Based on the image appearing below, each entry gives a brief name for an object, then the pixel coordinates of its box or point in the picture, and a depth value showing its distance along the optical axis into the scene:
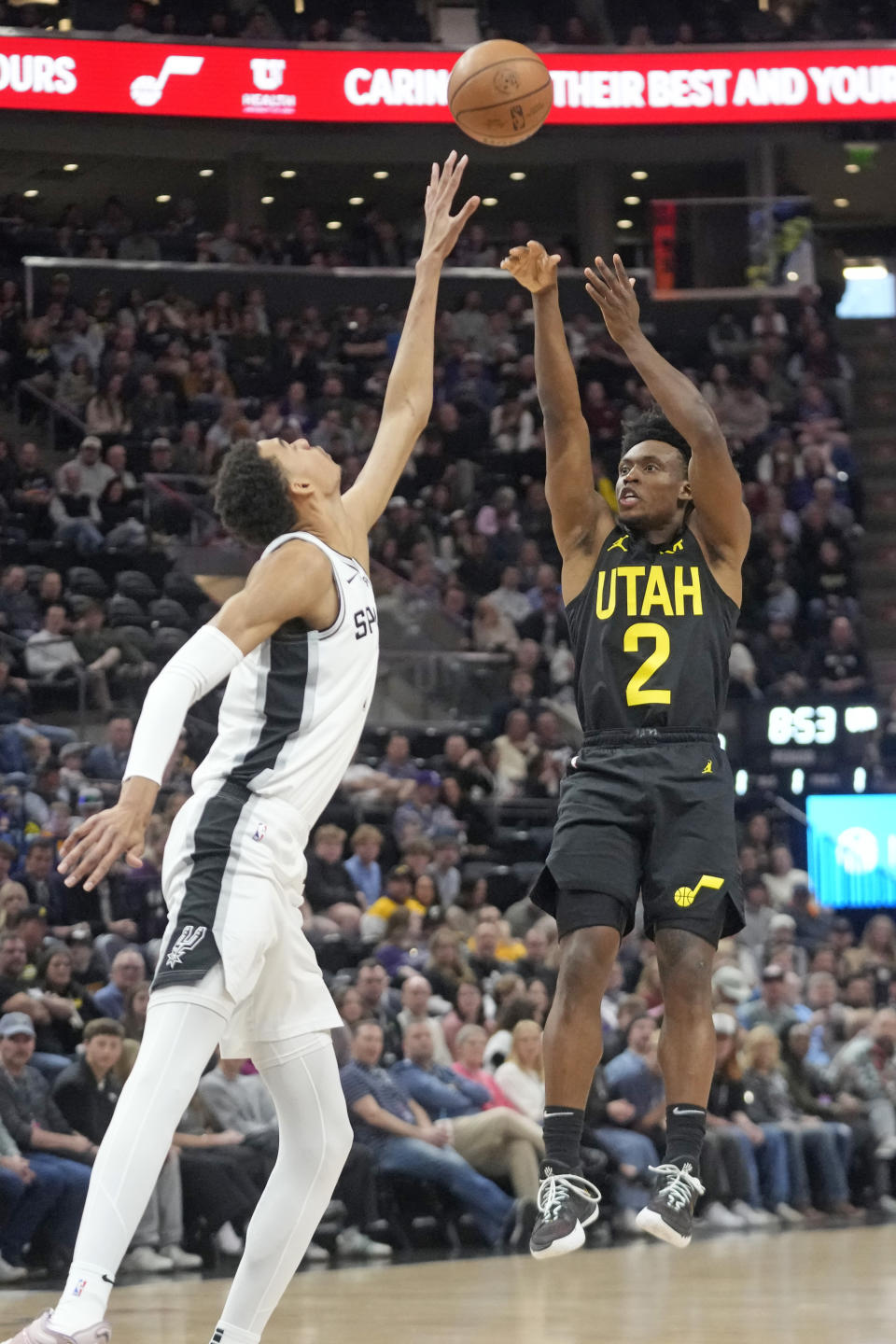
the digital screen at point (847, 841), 15.69
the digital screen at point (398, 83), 19.77
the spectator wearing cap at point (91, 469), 16.41
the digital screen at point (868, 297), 22.73
